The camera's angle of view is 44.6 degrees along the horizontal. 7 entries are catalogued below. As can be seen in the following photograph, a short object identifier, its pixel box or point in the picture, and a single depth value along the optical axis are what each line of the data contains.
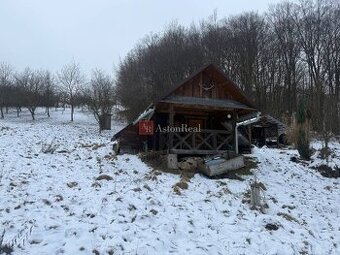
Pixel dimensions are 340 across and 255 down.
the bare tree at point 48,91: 50.62
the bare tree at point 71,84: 47.41
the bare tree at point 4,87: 47.52
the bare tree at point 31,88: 44.55
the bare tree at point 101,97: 37.69
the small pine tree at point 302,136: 20.56
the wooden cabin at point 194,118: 17.62
